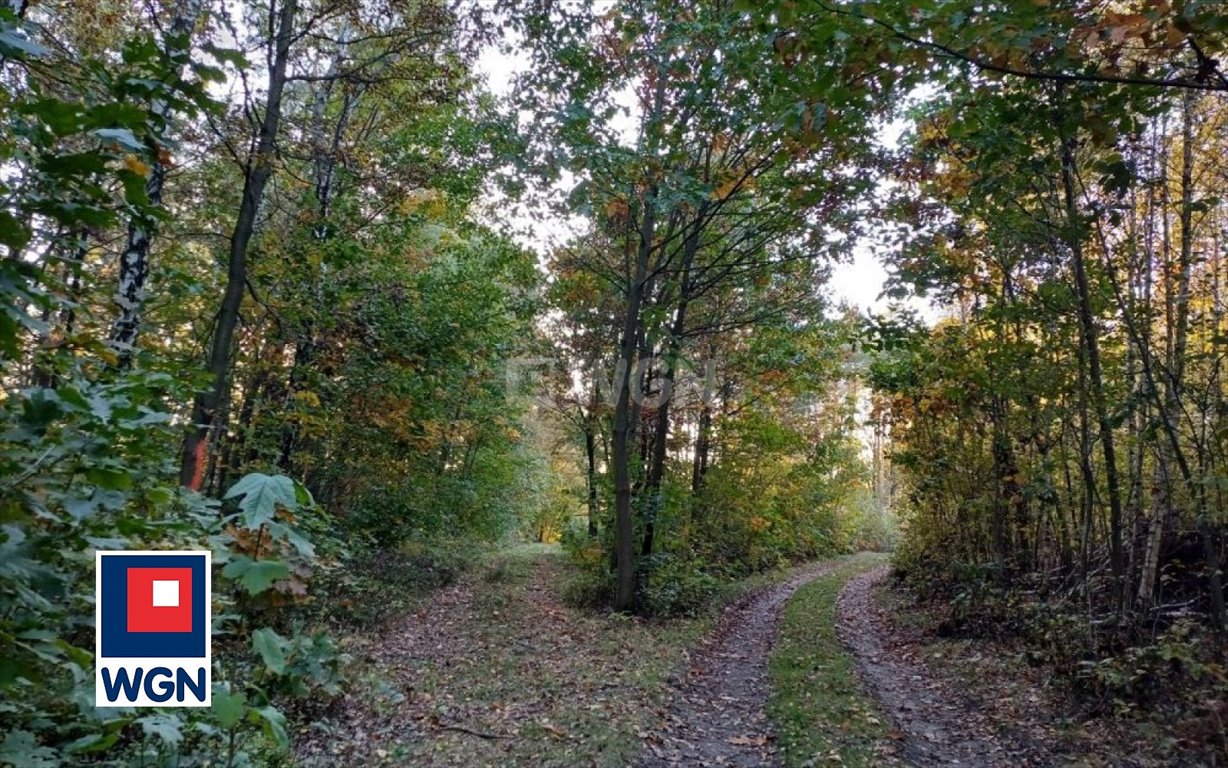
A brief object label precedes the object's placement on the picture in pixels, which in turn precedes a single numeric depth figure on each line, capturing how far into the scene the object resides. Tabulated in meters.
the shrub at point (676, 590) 11.89
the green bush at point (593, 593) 12.52
